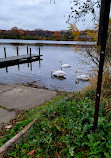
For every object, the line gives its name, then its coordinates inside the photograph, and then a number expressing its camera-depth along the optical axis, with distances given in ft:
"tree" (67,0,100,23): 10.42
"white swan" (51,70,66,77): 42.06
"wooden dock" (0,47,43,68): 61.82
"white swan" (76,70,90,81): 37.71
